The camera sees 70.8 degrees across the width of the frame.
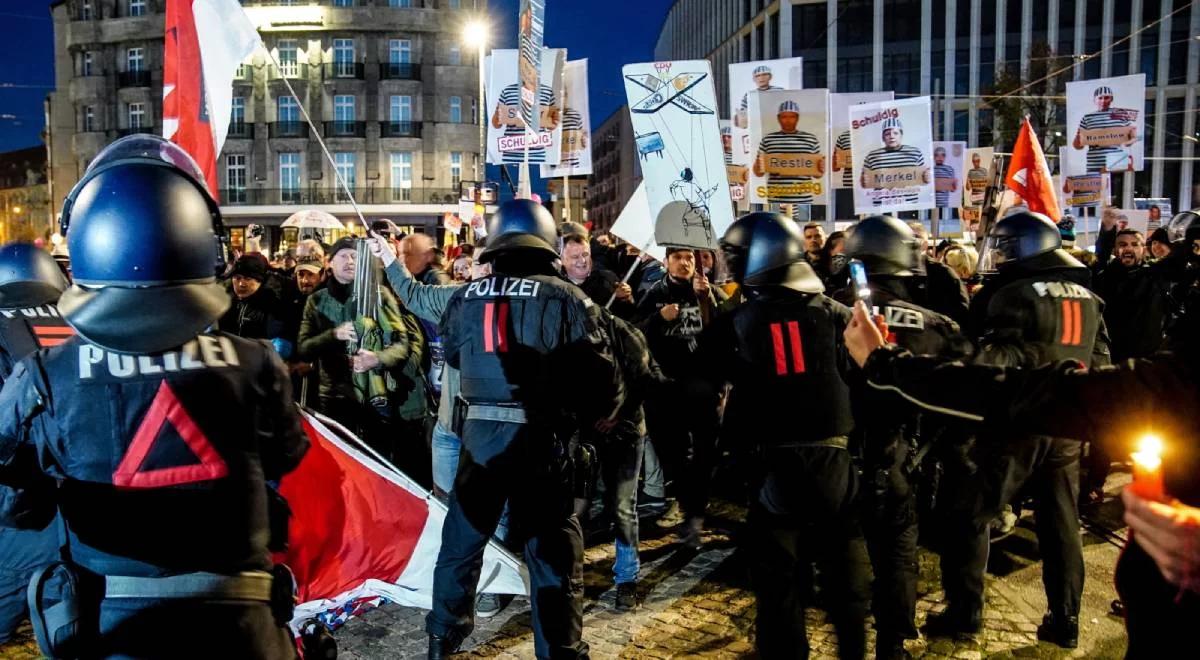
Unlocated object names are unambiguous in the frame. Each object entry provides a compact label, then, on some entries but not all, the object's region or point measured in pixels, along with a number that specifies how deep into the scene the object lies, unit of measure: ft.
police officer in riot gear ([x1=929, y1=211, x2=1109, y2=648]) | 14.51
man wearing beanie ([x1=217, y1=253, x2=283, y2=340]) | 23.58
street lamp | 56.45
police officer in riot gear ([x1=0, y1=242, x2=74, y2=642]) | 12.21
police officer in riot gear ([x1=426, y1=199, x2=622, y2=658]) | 13.30
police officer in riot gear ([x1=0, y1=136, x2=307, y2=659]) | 7.34
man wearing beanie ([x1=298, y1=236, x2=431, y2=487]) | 20.88
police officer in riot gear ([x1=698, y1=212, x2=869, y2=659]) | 12.39
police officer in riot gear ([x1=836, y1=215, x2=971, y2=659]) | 13.47
